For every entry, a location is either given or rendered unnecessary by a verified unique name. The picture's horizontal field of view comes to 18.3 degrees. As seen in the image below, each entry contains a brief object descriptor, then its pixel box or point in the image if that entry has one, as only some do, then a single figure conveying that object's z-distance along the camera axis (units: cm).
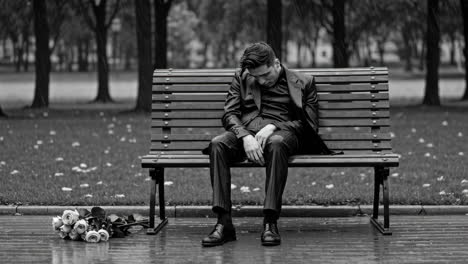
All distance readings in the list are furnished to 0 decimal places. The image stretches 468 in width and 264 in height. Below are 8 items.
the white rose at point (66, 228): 1068
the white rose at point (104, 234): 1060
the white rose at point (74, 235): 1067
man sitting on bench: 1049
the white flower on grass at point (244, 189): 1398
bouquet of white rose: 1062
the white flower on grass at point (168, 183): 1482
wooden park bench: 1169
